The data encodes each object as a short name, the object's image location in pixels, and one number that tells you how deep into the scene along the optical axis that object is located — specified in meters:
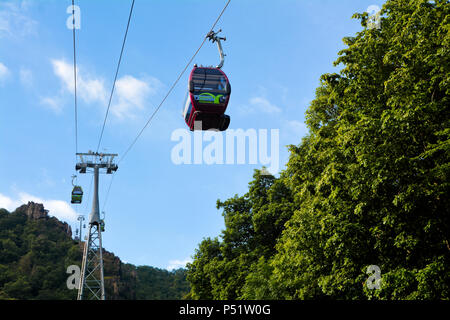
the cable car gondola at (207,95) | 15.03
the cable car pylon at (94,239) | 27.42
